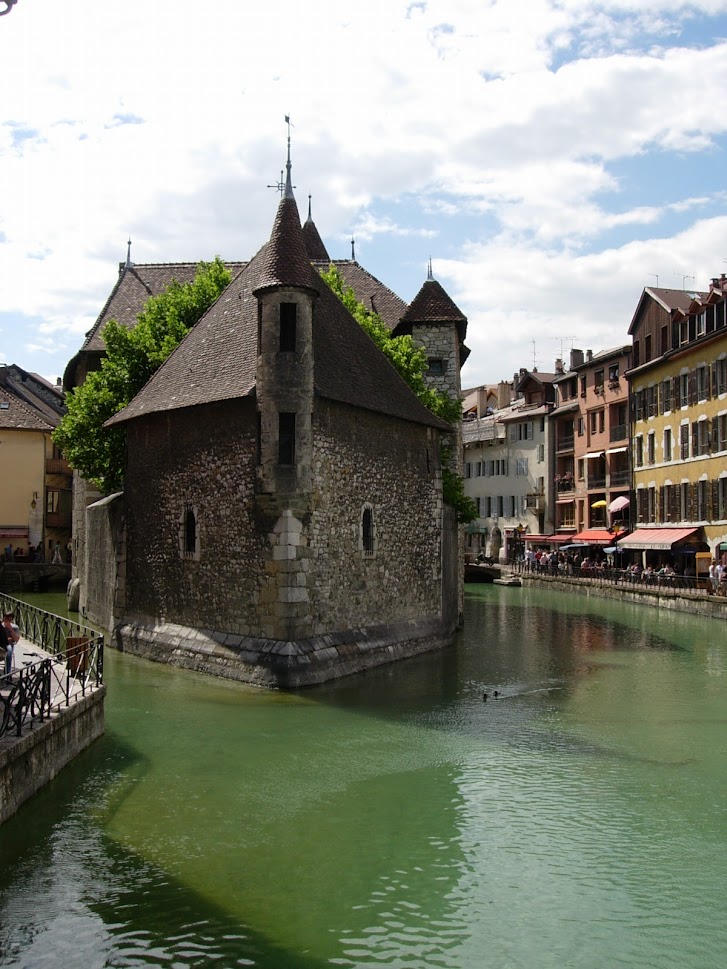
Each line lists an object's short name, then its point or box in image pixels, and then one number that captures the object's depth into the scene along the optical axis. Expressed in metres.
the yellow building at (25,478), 51.50
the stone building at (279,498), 19.00
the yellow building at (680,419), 39.91
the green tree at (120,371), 27.58
